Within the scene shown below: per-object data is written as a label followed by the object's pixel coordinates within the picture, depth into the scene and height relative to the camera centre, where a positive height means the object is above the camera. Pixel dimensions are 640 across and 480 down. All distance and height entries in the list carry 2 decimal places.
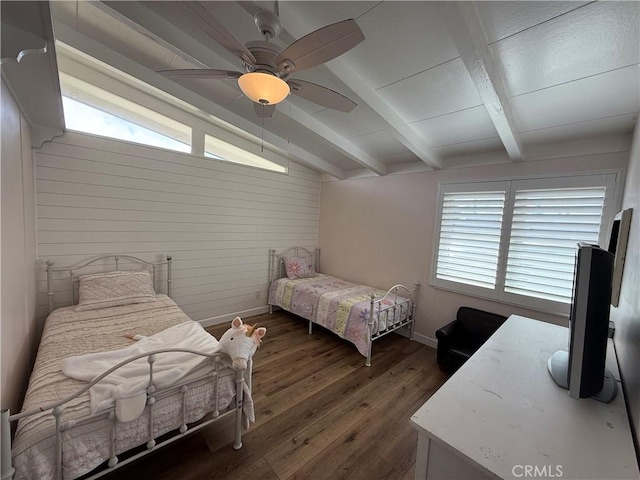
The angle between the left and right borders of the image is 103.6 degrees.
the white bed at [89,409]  1.08 -1.00
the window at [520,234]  2.24 +0.01
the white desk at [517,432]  0.72 -0.64
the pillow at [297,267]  4.06 -0.74
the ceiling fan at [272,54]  1.08 +0.83
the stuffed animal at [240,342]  1.49 -0.76
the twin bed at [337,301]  2.81 -0.97
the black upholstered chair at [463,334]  2.55 -1.10
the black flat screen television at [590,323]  0.94 -0.32
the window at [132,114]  2.38 +1.12
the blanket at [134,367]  1.25 -0.89
